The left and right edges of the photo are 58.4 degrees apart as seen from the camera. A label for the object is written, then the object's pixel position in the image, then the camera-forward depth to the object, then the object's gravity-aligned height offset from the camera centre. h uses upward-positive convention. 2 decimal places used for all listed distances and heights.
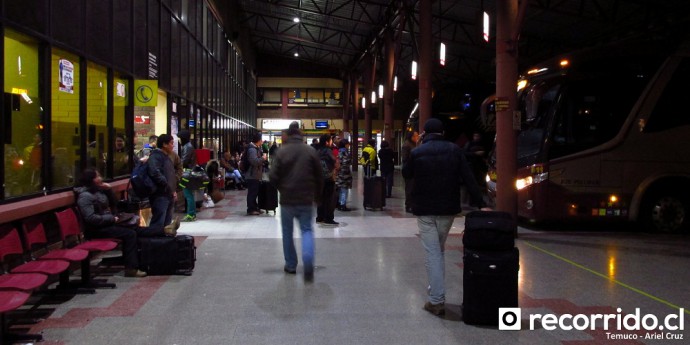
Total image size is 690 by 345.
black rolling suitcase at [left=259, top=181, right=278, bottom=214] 14.86 -1.18
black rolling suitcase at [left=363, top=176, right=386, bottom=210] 15.97 -1.15
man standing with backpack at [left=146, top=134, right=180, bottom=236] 9.02 -0.46
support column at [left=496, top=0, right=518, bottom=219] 11.16 +0.91
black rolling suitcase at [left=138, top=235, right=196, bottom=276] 7.93 -1.37
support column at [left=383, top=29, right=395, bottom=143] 27.78 +2.85
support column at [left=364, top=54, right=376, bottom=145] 36.03 +3.18
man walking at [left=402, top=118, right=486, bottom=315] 6.05 -0.45
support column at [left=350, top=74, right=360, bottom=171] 40.75 +0.83
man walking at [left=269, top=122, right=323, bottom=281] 7.70 -0.48
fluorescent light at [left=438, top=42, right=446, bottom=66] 19.23 +2.95
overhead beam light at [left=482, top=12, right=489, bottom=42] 13.54 +2.67
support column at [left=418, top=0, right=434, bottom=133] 19.27 +2.85
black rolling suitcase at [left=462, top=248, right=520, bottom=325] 5.66 -1.21
